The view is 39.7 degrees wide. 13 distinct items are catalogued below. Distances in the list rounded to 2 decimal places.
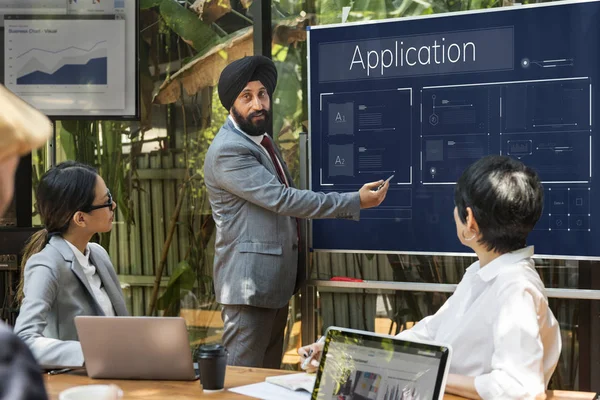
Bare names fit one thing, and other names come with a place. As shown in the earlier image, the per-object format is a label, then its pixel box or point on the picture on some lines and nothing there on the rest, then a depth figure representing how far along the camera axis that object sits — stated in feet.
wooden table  6.79
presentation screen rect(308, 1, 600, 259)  11.89
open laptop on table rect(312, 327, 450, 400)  5.41
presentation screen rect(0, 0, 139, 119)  14.98
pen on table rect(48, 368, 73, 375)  7.67
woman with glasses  8.37
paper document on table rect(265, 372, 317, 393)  6.91
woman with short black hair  6.15
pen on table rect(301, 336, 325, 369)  7.16
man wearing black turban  12.17
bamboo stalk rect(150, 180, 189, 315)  15.97
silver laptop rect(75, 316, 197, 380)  6.91
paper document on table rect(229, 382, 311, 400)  6.72
